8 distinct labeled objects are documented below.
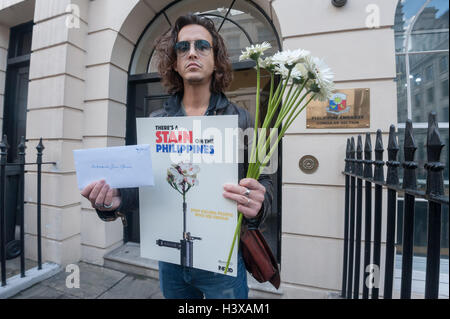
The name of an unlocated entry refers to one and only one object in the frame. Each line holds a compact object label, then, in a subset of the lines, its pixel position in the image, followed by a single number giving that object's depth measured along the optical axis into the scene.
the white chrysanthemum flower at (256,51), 0.83
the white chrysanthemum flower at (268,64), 0.85
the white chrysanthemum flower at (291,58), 0.77
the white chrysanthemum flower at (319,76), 0.77
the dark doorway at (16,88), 3.90
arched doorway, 2.84
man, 1.12
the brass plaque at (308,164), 2.27
